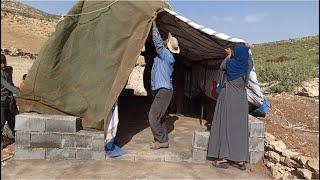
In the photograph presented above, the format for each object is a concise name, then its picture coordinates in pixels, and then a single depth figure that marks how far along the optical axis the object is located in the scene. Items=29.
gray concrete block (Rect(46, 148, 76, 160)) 3.54
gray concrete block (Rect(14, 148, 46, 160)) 3.52
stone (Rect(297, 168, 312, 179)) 3.02
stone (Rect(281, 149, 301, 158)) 3.32
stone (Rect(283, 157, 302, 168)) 3.24
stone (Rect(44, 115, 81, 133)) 3.55
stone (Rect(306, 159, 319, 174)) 2.97
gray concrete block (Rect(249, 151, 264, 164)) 3.57
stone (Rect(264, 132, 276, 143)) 3.73
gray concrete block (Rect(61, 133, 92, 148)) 3.54
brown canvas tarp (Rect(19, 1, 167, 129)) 3.75
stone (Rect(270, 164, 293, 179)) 3.30
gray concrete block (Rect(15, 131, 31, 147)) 3.52
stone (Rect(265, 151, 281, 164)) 3.45
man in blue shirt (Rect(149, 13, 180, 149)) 3.73
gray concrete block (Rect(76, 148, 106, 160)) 3.54
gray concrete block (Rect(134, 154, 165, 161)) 3.57
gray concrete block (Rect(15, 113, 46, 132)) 3.53
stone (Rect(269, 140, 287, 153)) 3.49
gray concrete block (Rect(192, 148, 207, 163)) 3.56
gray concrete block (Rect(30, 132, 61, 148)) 3.53
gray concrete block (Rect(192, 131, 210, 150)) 3.55
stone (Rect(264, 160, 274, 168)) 3.53
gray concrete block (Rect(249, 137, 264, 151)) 3.57
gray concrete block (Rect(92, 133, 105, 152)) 3.53
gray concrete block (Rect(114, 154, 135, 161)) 3.56
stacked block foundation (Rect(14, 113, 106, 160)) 3.52
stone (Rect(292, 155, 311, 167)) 3.13
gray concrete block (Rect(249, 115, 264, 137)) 3.56
